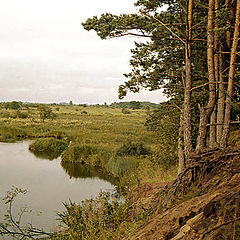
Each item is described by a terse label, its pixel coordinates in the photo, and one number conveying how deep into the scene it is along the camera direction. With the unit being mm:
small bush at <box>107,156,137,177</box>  13696
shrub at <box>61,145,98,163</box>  17125
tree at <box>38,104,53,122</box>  43906
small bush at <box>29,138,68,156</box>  21500
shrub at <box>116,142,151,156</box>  16062
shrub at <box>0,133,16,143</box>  26312
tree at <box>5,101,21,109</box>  77312
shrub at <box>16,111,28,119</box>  51094
